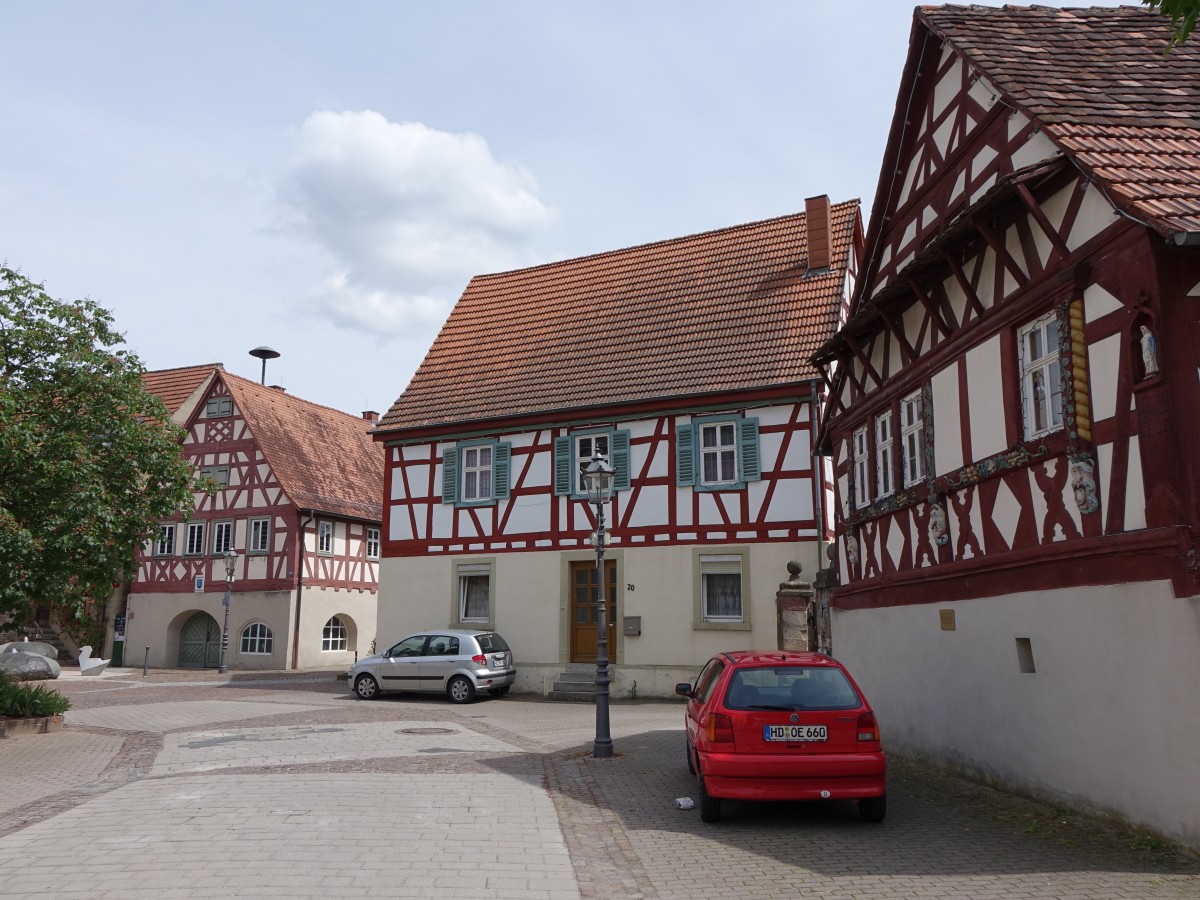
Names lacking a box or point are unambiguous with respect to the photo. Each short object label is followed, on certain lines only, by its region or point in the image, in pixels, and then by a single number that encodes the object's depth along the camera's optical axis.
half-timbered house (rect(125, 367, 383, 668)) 32.56
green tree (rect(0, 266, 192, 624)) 13.65
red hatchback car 8.34
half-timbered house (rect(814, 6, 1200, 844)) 7.75
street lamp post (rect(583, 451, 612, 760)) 12.72
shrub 14.88
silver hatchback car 20.62
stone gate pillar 17.38
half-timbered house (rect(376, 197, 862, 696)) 21.03
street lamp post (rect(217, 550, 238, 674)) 29.86
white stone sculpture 30.70
